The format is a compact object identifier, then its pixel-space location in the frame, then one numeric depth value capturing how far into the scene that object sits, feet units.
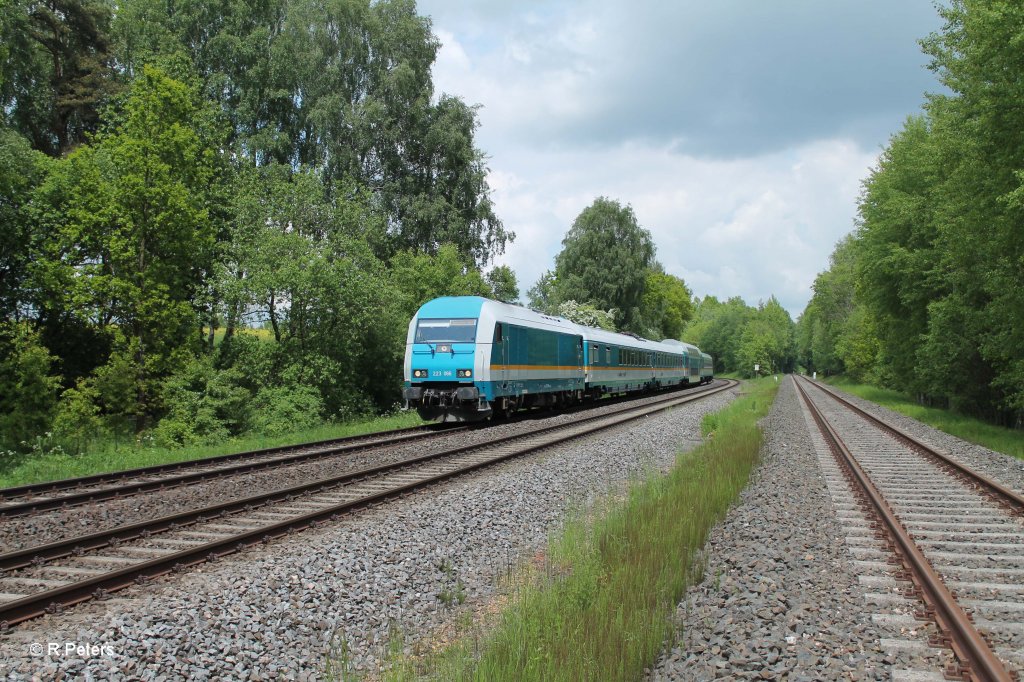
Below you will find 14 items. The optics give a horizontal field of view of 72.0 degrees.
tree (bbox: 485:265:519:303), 118.08
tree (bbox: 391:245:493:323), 91.56
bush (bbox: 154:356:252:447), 58.39
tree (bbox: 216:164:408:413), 66.54
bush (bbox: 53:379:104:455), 57.36
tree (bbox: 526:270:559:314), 178.19
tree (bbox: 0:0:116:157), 77.61
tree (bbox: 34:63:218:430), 65.46
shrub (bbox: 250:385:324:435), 61.98
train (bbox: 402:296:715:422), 60.08
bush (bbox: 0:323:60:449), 55.52
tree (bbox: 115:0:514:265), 92.53
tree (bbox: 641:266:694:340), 232.53
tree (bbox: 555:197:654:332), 177.68
